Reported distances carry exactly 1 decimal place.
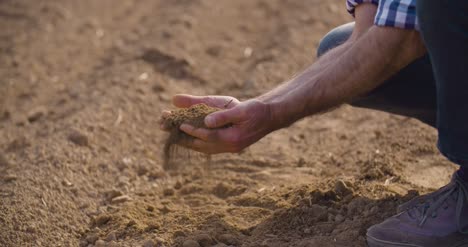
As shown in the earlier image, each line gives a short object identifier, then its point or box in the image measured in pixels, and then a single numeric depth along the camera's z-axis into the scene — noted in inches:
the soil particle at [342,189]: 228.5
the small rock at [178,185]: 265.0
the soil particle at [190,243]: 208.2
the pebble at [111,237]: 222.4
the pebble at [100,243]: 219.1
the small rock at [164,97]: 338.3
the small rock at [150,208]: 242.7
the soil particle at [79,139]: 286.5
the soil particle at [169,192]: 259.8
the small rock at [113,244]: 215.4
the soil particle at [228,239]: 212.2
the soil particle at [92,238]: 225.4
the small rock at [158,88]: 346.0
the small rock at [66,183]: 256.8
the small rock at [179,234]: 218.1
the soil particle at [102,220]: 236.8
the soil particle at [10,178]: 254.2
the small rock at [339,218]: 215.0
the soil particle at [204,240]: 211.2
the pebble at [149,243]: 213.4
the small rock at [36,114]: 325.1
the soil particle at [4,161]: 270.4
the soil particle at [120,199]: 251.9
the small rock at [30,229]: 227.6
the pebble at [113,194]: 256.3
